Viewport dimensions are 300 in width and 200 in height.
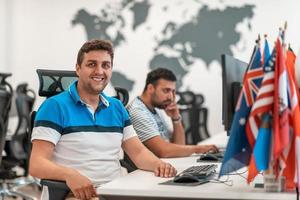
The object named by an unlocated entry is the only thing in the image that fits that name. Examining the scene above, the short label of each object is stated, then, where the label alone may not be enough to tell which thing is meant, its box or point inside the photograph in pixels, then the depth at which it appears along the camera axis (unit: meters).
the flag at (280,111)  1.71
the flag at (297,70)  1.91
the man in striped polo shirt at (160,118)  3.10
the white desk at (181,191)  1.78
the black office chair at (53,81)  2.66
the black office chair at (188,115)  5.96
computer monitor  2.42
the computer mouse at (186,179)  1.98
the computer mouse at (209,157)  2.83
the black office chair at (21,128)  4.76
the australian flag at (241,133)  1.79
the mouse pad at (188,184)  1.95
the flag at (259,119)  1.74
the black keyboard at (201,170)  2.11
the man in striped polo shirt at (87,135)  2.24
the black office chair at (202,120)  6.07
